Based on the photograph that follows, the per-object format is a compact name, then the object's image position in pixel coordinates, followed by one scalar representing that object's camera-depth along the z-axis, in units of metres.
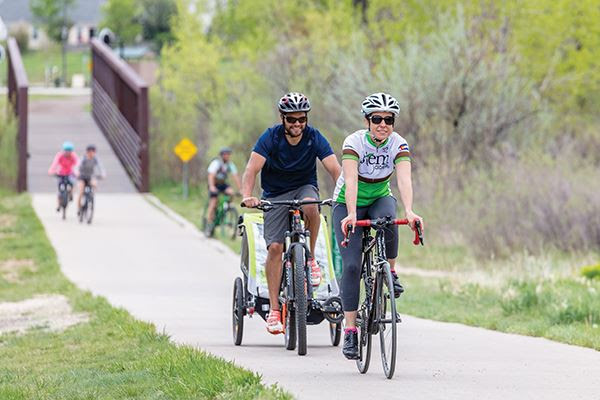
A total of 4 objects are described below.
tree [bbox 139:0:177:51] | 99.56
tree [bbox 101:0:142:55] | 96.31
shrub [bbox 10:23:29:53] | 115.44
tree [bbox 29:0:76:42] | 104.31
